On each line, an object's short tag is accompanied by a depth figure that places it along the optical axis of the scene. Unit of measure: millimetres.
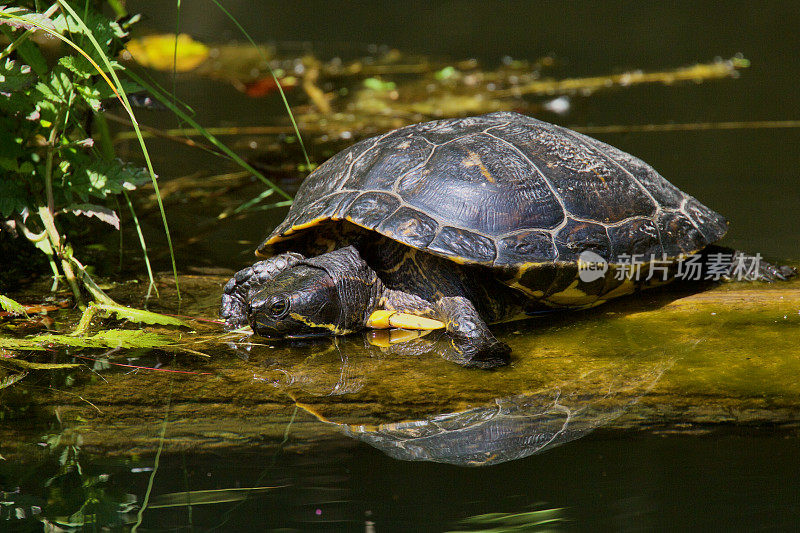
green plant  6148
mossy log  4559
